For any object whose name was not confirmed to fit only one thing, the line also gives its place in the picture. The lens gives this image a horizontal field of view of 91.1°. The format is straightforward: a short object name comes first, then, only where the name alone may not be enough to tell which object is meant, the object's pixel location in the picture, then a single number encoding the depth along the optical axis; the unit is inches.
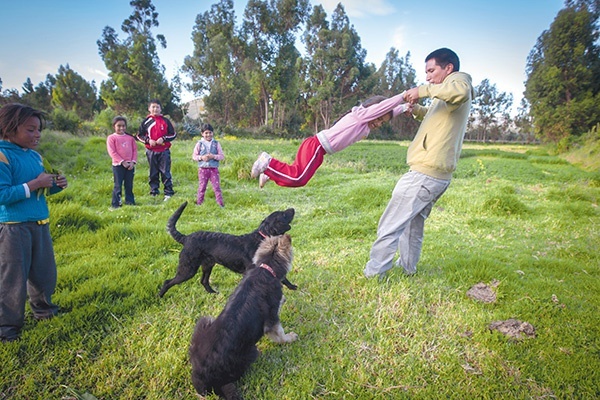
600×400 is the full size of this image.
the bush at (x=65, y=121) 802.8
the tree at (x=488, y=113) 2736.2
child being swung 134.0
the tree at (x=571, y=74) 1023.0
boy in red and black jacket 309.6
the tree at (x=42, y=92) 1796.3
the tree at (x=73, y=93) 1748.3
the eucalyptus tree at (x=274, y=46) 1647.4
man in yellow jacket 132.0
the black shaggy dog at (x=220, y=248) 136.3
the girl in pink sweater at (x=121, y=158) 286.0
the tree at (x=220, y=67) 1512.1
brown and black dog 86.0
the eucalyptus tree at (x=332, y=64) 1705.2
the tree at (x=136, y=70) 1343.5
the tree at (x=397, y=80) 2330.7
